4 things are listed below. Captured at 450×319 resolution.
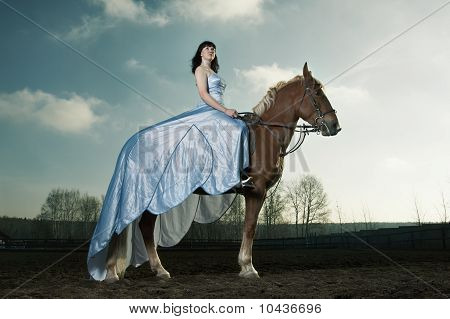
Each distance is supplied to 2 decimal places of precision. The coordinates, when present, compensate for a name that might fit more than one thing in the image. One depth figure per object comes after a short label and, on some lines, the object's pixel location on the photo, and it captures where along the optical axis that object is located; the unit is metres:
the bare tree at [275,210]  39.78
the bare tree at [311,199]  45.09
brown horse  6.25
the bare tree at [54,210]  50.94
